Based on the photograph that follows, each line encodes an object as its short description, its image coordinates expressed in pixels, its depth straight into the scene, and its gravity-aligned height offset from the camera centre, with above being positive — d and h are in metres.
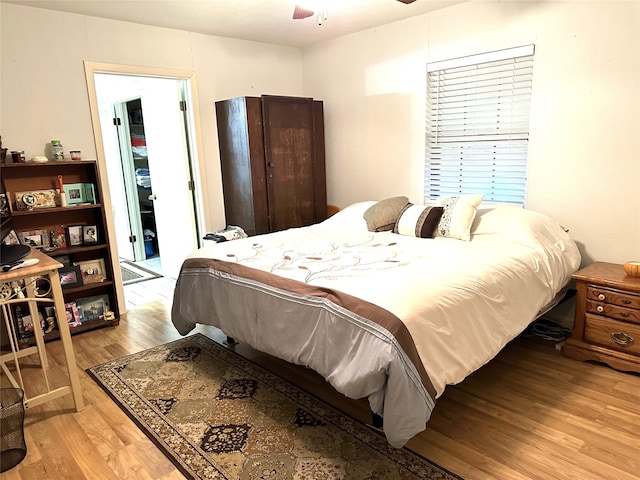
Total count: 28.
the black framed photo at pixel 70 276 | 3.41 -0.85
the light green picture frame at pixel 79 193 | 3.49 -0.21
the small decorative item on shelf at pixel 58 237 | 3.44 -0.55
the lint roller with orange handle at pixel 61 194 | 3.37 -0.20
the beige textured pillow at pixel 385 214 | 3.46 -0.48
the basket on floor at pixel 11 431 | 2.01 -1.24
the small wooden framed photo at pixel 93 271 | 3.60 -0.87
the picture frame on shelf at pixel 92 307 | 3.62 -1.18
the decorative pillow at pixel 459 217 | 3.04 -0.47
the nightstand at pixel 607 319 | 2.54 -1.06
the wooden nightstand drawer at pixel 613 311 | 2.53 -1.00
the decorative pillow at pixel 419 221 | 3.16 -0.51
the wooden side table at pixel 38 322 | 2.12 -0.86
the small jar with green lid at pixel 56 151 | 3.30 +0.13
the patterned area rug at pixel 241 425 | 1.89 -1.34
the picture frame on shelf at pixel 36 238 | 3.29 -0.52
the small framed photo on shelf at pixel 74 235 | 3.51 -0.54
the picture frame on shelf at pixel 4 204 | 3.06 -0.23
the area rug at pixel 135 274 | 5.02 -1.31
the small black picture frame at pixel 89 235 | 3.57 -0.56
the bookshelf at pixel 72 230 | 3.27 -0.49
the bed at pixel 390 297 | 1.77 -0.72
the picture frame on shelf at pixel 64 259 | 3.54 -0.75
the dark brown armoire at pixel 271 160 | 4.05 -0.02
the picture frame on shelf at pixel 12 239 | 2.89 -0.46
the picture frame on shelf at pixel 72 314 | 3.48 -1.17
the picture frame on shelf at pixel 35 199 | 3.23 -0.23
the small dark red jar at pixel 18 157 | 3.14 +0.09
